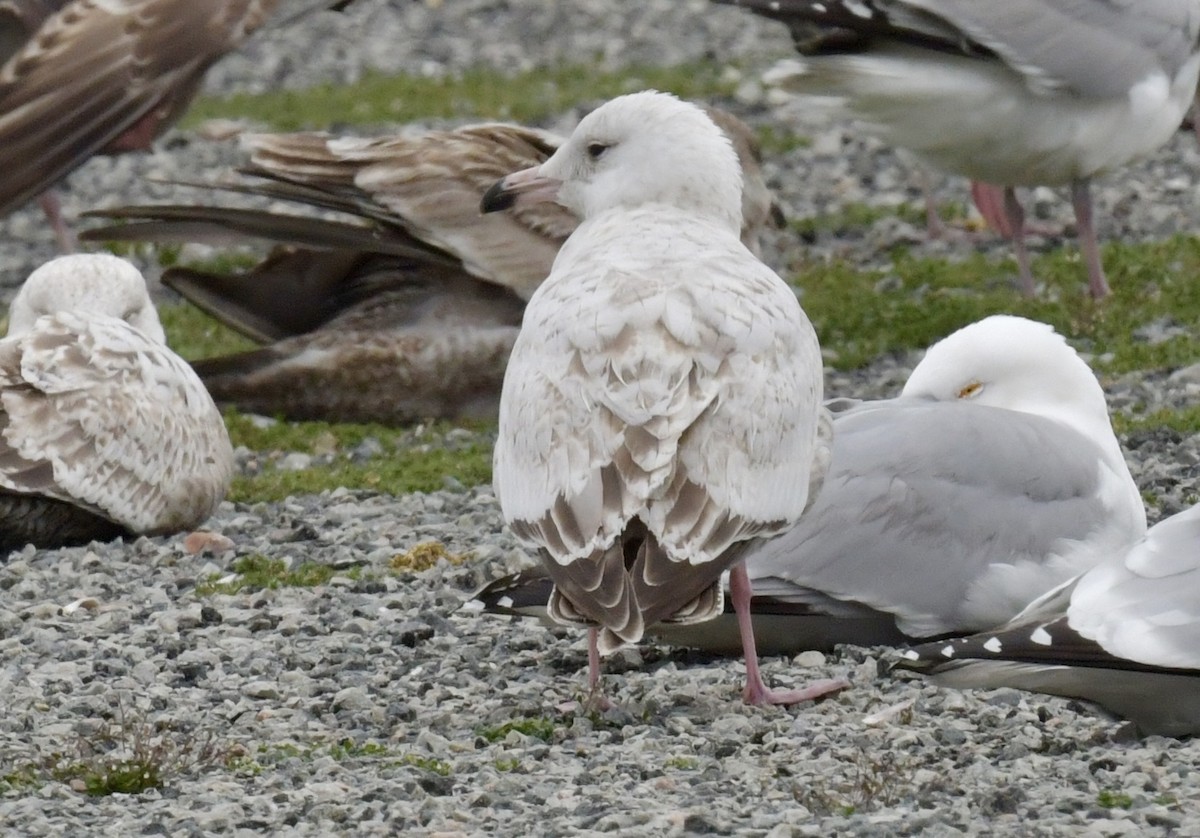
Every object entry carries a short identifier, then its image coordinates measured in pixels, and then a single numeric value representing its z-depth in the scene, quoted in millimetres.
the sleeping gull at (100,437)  16203
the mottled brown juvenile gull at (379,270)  21156
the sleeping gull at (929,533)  12875
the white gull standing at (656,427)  10609
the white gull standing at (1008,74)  21719
